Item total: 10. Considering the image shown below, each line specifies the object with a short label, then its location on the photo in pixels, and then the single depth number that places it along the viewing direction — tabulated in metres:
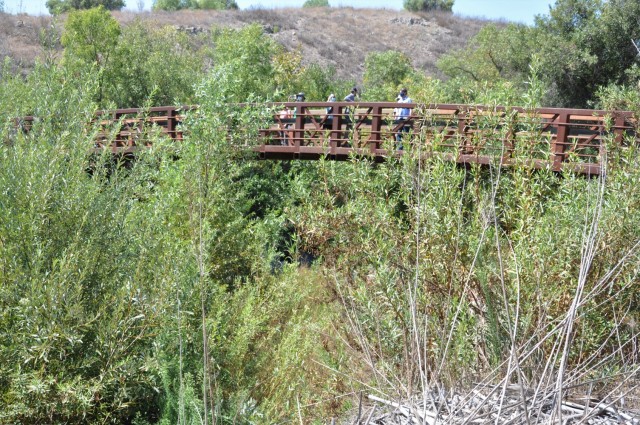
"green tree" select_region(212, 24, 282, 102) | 22.98
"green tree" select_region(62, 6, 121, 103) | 28.44
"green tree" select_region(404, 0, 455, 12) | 74.88
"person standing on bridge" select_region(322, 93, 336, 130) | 16.92
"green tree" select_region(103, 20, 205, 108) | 27.42
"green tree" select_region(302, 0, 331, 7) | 87.88
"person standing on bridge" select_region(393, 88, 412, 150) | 15.15
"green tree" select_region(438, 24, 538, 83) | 26.78
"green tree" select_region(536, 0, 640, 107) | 22.81
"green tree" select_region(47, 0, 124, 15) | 60.59
